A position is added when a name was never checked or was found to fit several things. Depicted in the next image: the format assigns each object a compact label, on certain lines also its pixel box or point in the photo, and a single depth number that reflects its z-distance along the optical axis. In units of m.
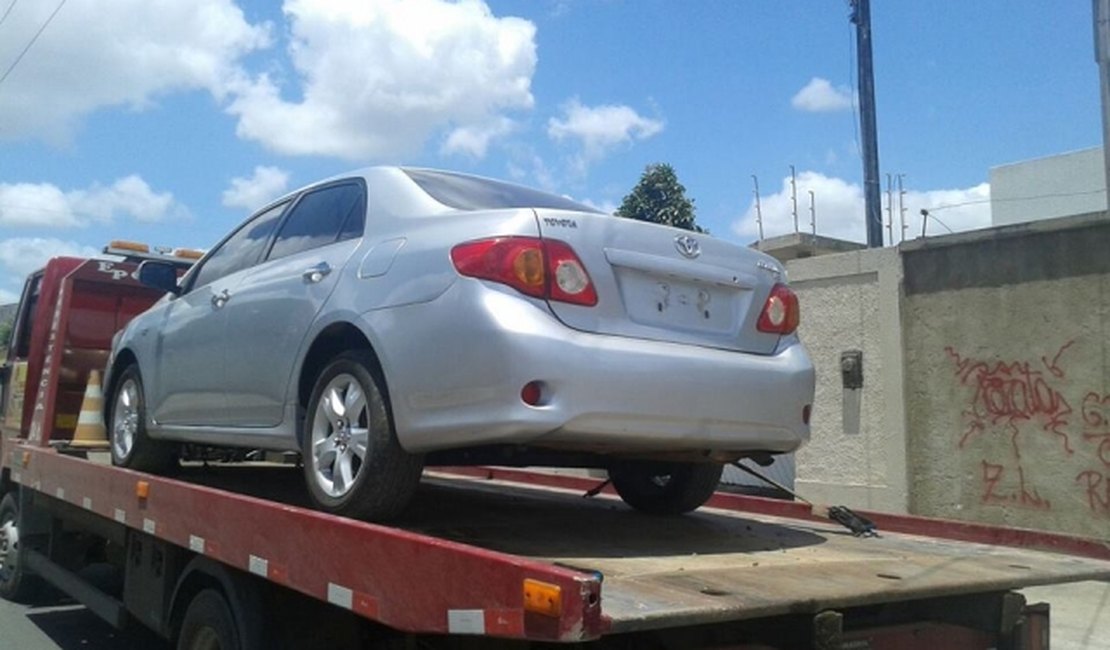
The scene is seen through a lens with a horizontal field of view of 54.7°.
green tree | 21.52
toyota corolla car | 3.48
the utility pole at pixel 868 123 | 16.31
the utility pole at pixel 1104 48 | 10.68
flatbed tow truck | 2.76
